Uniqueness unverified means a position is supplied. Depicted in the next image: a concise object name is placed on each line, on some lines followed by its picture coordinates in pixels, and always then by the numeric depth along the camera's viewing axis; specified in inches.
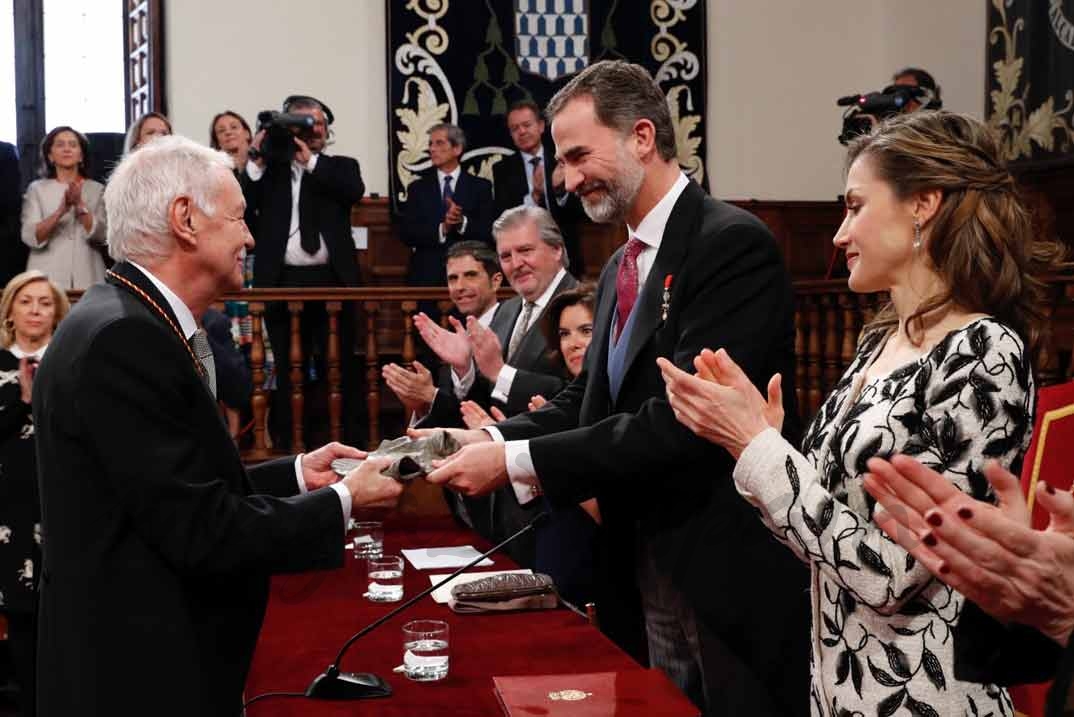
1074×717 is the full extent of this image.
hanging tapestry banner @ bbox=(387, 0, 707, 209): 313.7
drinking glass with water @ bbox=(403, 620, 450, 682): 75.2
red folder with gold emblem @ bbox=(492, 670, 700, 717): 66.2
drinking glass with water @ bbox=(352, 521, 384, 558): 114.0
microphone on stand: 71.7
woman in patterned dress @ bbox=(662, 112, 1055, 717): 62.6
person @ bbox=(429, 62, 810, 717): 85.8
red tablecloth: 71.2
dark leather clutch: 91.0
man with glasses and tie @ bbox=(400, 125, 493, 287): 248.7
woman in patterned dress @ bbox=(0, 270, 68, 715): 146.6
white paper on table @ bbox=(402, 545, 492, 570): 110.7
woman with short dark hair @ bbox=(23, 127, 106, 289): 245.6
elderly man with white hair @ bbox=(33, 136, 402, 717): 67.5
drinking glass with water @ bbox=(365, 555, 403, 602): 97.5
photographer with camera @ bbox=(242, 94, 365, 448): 226.7
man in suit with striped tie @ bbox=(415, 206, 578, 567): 131.0
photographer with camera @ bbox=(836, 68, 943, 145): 209.8
